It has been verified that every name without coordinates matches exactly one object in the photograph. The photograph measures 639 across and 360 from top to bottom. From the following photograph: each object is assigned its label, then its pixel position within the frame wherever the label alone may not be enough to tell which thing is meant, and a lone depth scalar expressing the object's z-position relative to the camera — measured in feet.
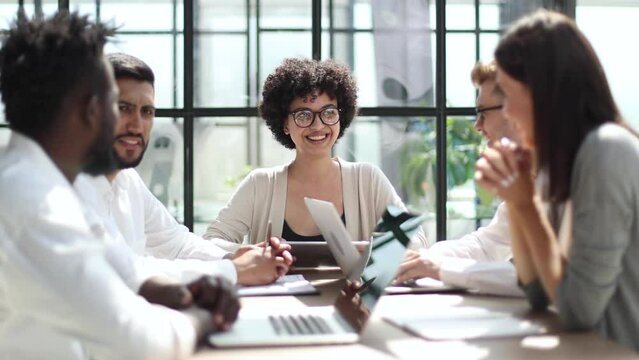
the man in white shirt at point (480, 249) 6.88
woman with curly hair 10.49
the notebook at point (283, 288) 6.94
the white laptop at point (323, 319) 4.81
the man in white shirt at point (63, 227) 3.98
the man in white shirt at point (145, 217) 7.11
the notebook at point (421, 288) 6.93
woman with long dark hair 4.75
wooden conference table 4.48
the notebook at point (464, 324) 4.95
